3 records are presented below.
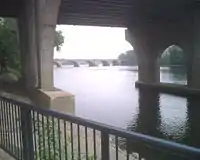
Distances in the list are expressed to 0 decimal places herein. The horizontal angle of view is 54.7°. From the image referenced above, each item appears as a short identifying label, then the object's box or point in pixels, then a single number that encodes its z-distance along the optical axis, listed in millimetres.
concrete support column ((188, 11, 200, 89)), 14874
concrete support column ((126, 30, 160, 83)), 19008
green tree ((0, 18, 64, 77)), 13720
